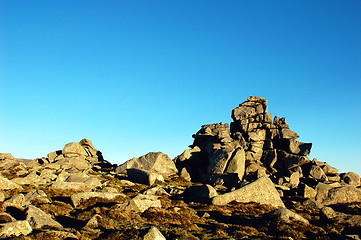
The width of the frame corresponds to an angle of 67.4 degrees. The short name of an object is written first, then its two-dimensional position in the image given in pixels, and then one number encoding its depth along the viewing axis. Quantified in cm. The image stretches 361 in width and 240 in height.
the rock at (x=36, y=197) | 2391
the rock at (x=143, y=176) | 3872
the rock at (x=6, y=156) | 5688
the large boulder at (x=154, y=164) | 4750
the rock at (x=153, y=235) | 1425
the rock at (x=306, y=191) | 3358
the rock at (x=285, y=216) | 2027
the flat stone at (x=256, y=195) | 2650
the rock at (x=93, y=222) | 1717
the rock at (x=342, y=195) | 3017
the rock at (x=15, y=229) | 1405
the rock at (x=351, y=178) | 4831
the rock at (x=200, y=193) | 2820
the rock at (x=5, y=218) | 1689
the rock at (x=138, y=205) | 2117
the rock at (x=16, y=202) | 2112
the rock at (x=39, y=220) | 1611
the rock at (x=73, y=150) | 5947
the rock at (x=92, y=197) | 2359
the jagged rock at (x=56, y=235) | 1417
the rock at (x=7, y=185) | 2864
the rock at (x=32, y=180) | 3400
